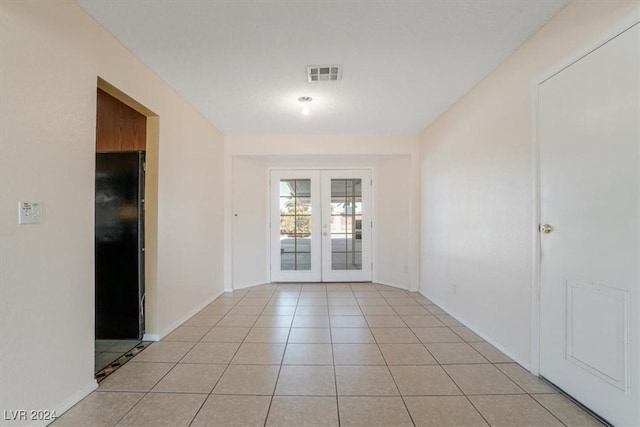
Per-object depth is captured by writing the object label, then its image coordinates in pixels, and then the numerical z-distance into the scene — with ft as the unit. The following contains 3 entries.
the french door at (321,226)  17.75
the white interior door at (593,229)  5.14
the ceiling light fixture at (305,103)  11.02
